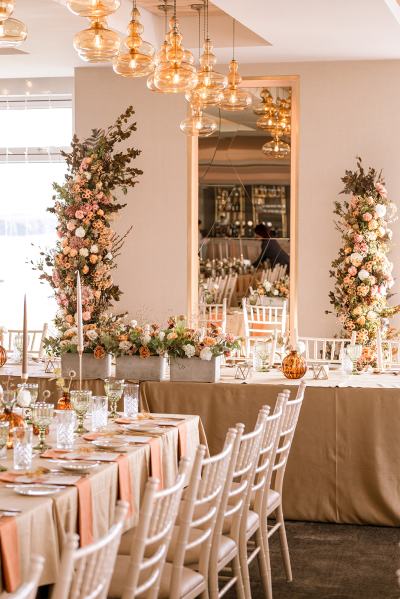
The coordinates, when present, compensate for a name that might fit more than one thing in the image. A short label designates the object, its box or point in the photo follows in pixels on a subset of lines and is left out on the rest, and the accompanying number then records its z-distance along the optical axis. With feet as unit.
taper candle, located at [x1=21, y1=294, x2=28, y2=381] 14.90
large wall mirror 36.32
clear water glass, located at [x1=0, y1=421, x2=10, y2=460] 13.96
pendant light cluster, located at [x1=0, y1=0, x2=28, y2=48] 15.80
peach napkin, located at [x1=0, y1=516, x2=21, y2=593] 10.52
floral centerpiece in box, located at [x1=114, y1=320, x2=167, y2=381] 21.62
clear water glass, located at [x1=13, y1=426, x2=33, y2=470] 13.20
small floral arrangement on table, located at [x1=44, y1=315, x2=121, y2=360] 21.89
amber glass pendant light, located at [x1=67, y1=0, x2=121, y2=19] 16.20
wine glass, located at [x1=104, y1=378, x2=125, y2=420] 17.49
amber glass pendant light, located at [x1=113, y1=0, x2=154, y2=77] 18.34
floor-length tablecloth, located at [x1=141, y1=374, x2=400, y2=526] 21.02
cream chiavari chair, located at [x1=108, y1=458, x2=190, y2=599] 9.81
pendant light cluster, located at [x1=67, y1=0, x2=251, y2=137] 16.98
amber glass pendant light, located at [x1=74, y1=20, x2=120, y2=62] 16.98
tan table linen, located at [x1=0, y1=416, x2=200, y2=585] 11.14
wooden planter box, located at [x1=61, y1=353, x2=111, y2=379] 22.11
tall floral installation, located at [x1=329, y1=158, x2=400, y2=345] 33.27
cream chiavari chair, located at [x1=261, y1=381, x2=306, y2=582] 16.87
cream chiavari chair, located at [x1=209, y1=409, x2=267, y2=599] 13.56
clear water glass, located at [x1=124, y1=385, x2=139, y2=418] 17.63
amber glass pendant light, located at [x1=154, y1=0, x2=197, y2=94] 18.93
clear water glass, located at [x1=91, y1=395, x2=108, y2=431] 16.43
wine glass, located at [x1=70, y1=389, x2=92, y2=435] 15.98
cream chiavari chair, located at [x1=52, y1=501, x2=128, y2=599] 7.57
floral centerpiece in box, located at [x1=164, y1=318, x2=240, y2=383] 21.33
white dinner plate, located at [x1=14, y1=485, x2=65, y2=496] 11.93
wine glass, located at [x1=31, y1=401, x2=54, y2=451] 14.71
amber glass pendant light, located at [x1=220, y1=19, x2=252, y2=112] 23.24
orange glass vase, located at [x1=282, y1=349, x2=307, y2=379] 21.98
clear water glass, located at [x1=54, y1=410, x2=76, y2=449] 14.93
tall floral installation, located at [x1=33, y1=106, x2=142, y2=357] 29.55
